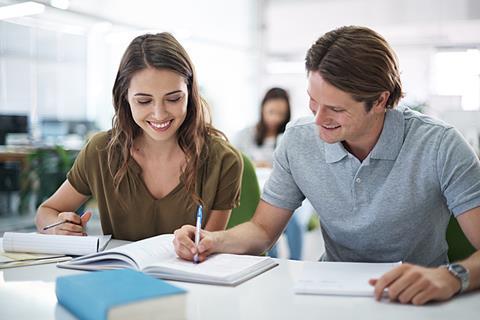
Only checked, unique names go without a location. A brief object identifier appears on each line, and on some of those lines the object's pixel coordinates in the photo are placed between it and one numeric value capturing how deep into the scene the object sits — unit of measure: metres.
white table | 0.92
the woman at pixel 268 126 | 4.39
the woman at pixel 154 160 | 1.62
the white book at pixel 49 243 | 1.36
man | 1.27
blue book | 0.81
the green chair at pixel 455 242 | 1.44
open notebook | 1.12
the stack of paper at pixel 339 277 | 1.03
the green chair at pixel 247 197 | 1.82
